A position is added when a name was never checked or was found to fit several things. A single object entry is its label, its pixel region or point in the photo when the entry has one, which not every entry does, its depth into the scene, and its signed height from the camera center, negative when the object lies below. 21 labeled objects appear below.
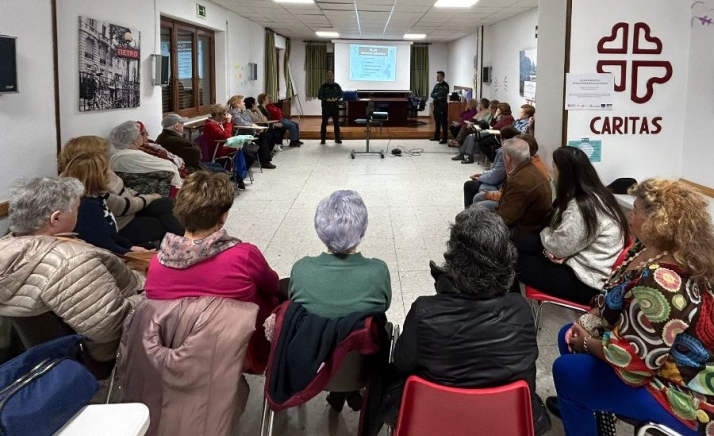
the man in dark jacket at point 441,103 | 11.85 +0.84
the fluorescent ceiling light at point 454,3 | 8.66 +2.21
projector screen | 15.72 +2.19
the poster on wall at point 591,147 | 3.80 -0.02
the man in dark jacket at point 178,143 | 5.50 -0.02
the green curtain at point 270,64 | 13.30 +1.85
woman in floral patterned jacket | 1.51 -0.54
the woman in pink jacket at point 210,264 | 1.91 -0.43
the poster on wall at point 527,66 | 9.11 +1.29
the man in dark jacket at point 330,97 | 11.44 +0.91
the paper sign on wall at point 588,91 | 3.68 +0.35
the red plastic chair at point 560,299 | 2.58 -0.73
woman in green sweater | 1.83 -0.44
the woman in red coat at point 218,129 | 6.88 +0.15
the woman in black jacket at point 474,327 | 1.57 -0.52
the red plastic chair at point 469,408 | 1.47 -0.71
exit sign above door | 8.17 +1.94
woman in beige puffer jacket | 1.74 -0.44
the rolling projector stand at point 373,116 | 10.73 +0.50
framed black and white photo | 4.68 +0.68
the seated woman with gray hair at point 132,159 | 4.25 -0.14
